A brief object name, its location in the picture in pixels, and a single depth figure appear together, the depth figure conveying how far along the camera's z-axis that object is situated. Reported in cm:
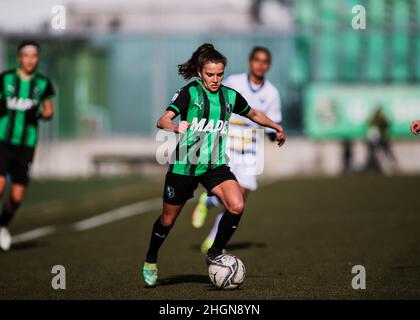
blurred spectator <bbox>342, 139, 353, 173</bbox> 3647
